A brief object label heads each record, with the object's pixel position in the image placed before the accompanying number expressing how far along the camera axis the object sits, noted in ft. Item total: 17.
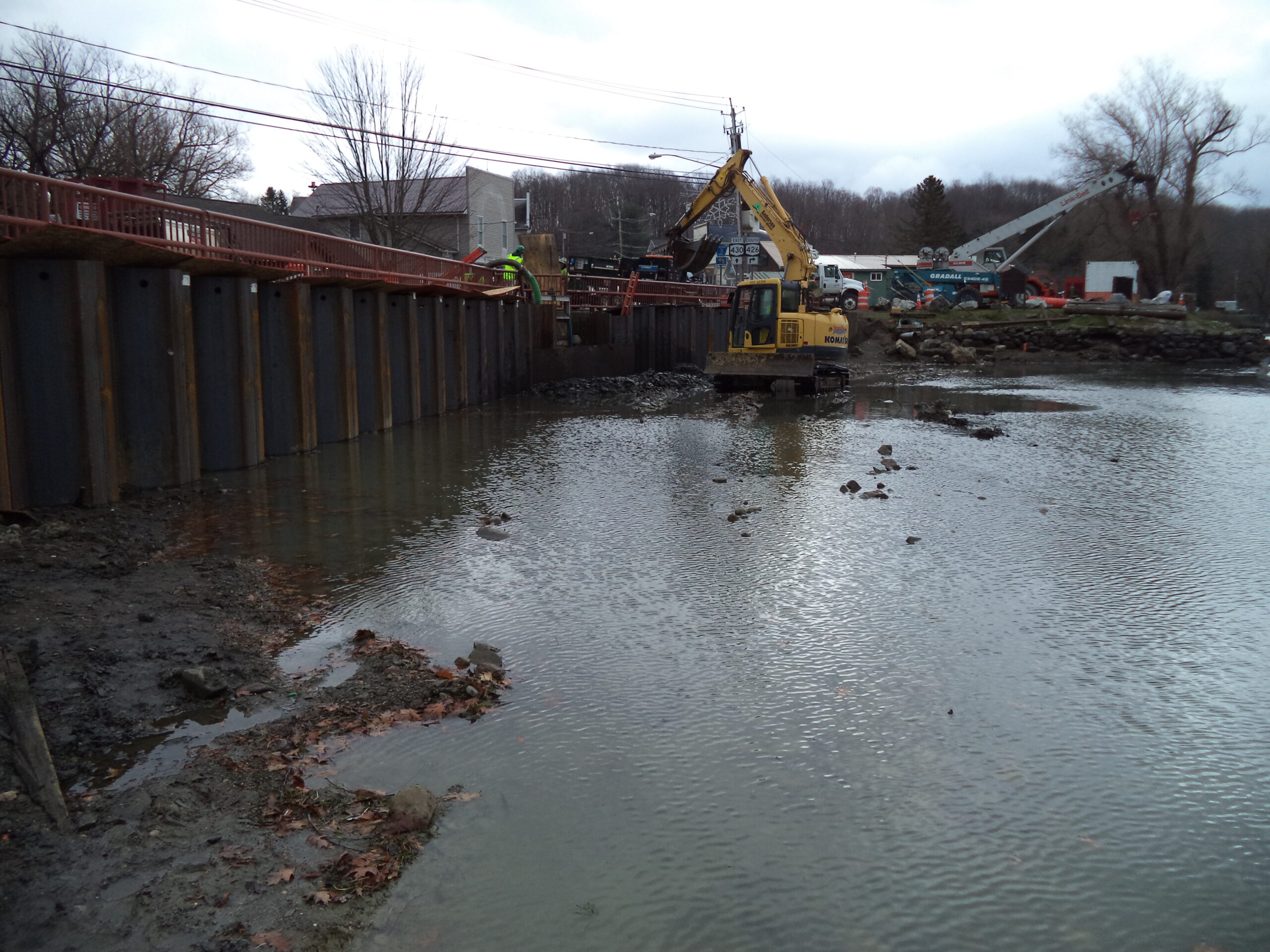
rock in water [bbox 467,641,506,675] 18.88
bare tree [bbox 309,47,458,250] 109.50
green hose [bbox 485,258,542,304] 82.79
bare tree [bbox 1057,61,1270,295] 183.52
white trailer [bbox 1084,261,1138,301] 184.14
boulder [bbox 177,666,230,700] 17.04
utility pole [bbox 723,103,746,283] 145.07
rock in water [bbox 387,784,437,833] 13.28
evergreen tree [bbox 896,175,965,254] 277.85
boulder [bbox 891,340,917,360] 134.00
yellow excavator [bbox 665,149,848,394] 77.77
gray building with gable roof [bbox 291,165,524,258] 137.49
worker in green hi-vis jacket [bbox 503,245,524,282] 79.47
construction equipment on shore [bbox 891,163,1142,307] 155.63
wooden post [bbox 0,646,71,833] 12.96
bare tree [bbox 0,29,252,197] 97.25
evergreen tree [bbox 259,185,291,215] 200.95
